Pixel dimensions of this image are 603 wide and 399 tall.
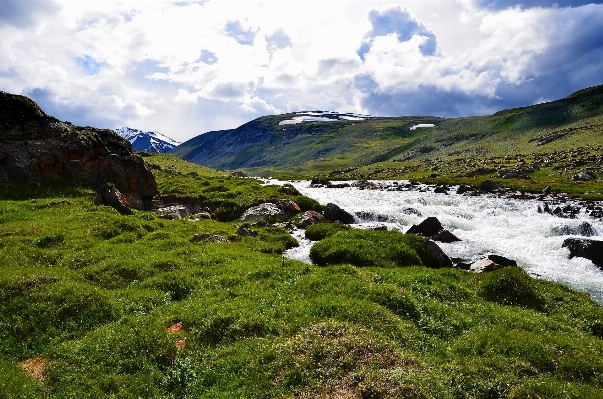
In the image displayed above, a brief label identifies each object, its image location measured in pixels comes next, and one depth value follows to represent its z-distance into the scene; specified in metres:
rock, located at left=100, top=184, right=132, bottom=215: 35.88
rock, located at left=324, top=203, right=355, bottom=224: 44.28
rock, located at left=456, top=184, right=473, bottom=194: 73.15
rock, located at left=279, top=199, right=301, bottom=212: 44.38
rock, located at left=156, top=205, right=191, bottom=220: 38.89
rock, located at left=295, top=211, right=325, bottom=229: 40.09
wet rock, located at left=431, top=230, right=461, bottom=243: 36.50
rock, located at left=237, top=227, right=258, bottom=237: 33.72
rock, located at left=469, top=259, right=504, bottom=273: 26.33
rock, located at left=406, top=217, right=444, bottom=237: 38.72
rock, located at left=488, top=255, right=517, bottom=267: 28.45
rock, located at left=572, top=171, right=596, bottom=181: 81.62
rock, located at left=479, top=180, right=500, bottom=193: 73.24
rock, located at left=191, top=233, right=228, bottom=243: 29.41
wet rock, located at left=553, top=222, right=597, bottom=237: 40.22
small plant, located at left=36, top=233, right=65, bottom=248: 24.00
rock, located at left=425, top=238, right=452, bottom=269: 28.42
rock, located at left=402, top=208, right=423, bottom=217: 50.24
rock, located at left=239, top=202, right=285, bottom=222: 41.69
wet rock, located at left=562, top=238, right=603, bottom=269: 30.06
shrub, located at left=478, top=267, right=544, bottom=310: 20.41
